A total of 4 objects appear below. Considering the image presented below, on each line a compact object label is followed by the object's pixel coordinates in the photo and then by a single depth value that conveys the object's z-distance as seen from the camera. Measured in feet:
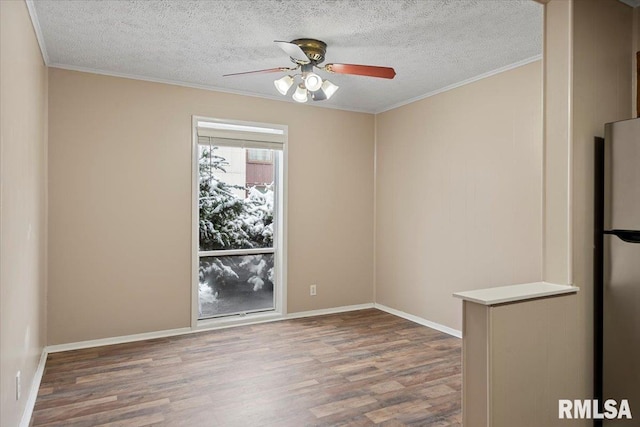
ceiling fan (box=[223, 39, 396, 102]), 9.70
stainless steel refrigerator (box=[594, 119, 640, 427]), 7.30
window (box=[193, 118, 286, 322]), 15.06
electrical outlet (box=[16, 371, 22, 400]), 7.68
